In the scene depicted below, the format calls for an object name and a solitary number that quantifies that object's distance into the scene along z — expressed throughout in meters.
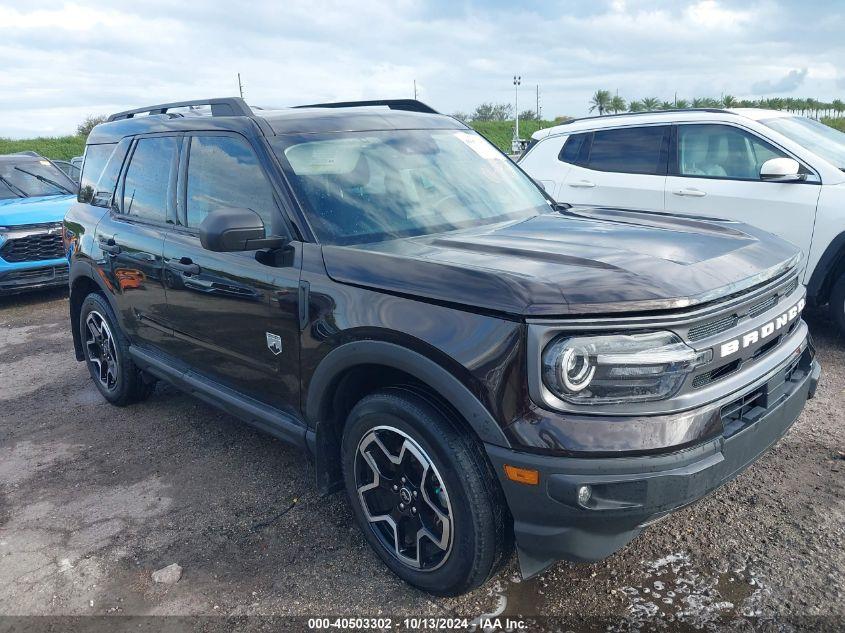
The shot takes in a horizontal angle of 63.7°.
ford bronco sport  2.17
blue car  8.62
